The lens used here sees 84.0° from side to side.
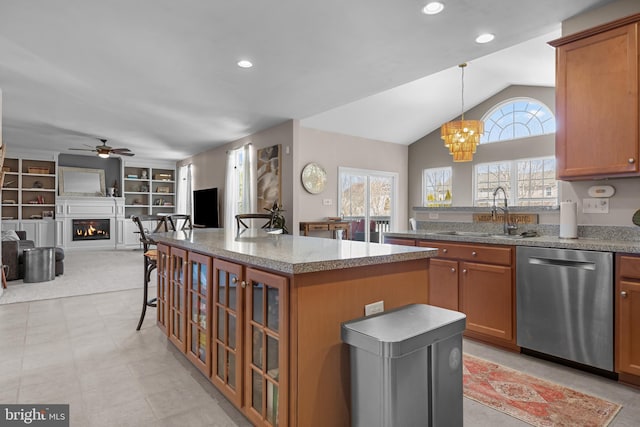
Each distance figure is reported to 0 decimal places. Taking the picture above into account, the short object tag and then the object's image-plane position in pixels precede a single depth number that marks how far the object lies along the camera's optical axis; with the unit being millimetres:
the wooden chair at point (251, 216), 3798
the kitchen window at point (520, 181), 6734
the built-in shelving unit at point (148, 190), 10477
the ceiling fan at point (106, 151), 7281
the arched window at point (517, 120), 6668
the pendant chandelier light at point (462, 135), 5426
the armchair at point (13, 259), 5422
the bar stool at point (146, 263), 3346
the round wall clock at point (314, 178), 6402
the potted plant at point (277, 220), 5867
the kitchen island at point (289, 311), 1424
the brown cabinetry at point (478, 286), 2770
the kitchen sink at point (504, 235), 2886
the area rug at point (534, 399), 1901
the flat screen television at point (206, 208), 8328
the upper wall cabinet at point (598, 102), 2441
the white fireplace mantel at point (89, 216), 9234
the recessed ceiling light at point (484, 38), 3131
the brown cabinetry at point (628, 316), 2168
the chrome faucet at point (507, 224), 3119
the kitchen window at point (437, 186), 8023
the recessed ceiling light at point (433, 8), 2623
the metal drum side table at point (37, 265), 5398
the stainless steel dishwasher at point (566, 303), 2293
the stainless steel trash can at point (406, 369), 1300
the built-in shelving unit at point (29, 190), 8945
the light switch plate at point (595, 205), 2725
